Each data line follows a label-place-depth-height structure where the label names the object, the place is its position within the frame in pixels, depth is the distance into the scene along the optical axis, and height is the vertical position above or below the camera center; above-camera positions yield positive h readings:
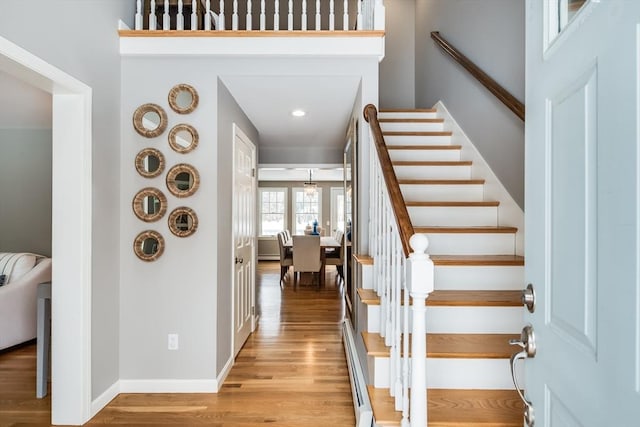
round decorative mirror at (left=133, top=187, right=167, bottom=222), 2.60 +0.07
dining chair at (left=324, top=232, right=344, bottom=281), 7.17 -0.87
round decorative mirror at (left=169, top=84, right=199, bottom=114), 2.62 +0.83
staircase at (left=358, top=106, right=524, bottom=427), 1.56 -0.44
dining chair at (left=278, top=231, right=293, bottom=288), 6.91 -0.85
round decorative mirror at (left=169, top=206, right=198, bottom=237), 2.61 -0.05
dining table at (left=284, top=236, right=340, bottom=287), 6.80 -0.61
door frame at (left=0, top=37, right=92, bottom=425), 2.20 -0.24
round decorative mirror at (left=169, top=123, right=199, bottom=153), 2.62 +0.55
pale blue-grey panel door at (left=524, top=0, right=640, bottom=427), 0.58 +0.01
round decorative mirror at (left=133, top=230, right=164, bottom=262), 2.60 -0.22
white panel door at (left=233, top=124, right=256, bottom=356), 3.29 -0.21
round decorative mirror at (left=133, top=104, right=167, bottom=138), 2.60 +0.67
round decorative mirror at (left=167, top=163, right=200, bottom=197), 2.61 +0.25
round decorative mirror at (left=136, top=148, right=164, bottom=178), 2.60 +0.37
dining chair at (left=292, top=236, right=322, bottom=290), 6.46 -0.70
